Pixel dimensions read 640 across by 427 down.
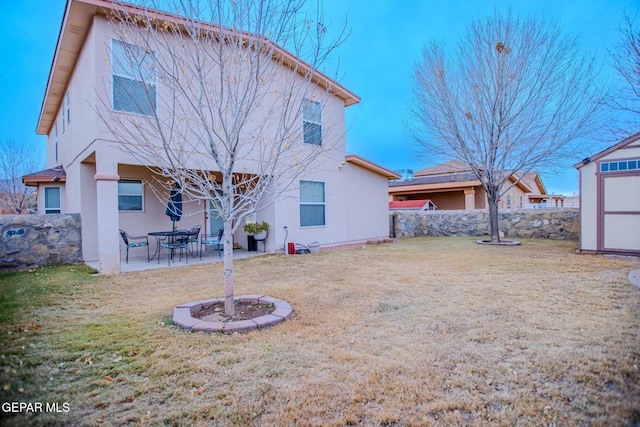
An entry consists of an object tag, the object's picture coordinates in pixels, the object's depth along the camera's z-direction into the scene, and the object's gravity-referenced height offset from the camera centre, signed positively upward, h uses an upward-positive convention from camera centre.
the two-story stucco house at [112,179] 6.81 +0.90
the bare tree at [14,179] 17.12 +1.70
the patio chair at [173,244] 8.15 -0.85
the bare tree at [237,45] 4.07 +2.23
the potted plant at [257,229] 9.91 -0.59
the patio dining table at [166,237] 8.15 -0.76
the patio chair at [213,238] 8.78 -0.85
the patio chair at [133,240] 7.96 -0.79
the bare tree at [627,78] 7.74 +3.11
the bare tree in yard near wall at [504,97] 10.47 +3.59
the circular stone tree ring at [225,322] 3.58 -1.25
